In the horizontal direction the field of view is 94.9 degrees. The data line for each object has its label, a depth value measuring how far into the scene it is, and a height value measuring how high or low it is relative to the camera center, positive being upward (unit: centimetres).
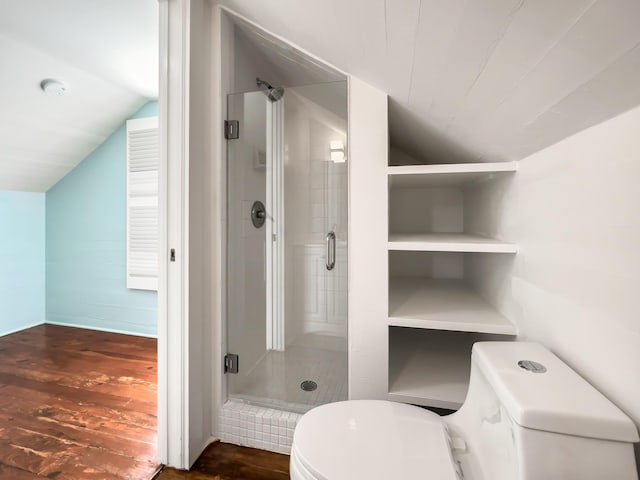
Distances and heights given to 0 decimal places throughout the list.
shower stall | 141 -6
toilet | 58 -47
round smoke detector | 209 +109
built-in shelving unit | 120 -31
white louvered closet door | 268 +33
